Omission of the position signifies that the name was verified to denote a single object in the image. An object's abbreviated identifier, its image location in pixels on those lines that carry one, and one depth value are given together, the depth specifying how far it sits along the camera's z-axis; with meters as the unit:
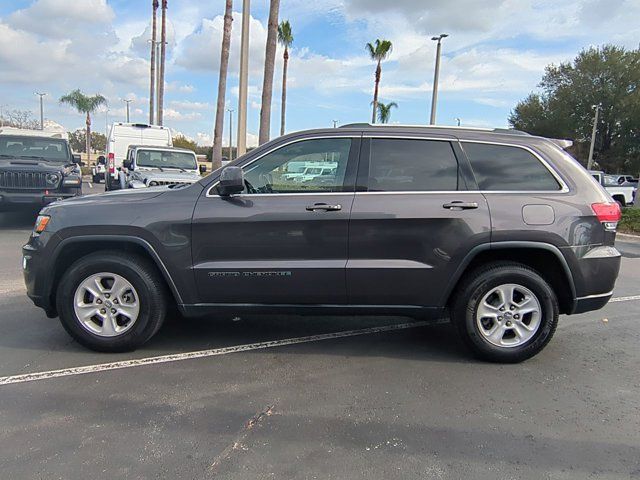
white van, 17.70
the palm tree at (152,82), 35.93
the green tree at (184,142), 76.02
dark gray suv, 3.80
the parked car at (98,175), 28.59
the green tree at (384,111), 48.91
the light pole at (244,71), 11.99
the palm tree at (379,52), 35.72
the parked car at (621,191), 19.36
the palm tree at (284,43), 33.02
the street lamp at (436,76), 20.28
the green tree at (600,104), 43.91
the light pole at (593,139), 40.75
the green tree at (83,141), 82.44
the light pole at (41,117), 51.97
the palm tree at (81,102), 50.50
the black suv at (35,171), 9.86
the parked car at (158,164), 11.88
